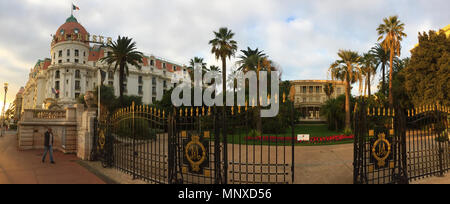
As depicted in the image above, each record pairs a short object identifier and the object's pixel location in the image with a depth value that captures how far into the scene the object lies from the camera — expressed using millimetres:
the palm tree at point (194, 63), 40500
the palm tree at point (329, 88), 57228
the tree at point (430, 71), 21531
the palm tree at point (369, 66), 32344
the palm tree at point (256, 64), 24078
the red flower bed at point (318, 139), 18250
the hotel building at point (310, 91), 68062
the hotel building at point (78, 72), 52562
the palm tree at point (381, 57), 34062
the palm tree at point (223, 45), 27828
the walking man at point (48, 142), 10828
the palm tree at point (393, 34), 26953
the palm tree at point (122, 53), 29078
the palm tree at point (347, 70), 24391
